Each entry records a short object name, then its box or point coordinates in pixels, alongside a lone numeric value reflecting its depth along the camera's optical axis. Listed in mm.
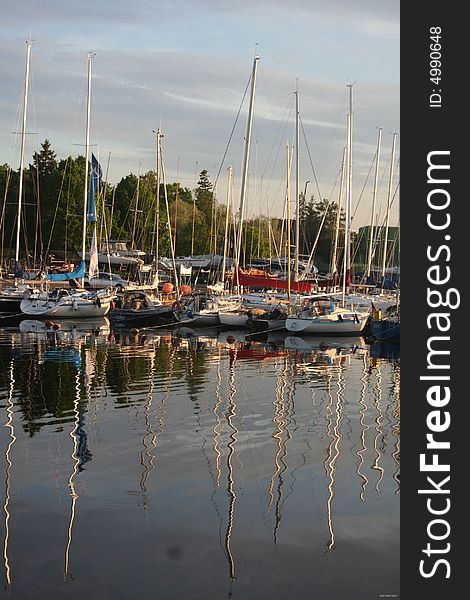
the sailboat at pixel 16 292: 59156
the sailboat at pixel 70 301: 57094
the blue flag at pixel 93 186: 62897
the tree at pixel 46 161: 114750
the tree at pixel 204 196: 143375
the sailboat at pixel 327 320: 49938
